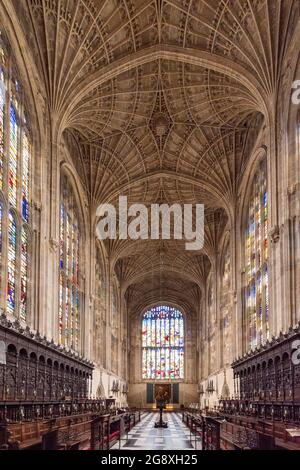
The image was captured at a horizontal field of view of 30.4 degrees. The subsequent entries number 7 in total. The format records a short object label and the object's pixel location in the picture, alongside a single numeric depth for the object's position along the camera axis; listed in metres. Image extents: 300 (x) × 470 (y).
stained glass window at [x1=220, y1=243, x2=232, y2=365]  45.25
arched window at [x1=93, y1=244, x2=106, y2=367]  46.64
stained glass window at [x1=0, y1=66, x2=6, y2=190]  20.98
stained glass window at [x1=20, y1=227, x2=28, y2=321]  24.05
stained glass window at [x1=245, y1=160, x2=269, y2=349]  32.09
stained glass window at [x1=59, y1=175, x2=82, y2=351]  33.47
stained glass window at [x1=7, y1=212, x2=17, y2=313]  21.94
